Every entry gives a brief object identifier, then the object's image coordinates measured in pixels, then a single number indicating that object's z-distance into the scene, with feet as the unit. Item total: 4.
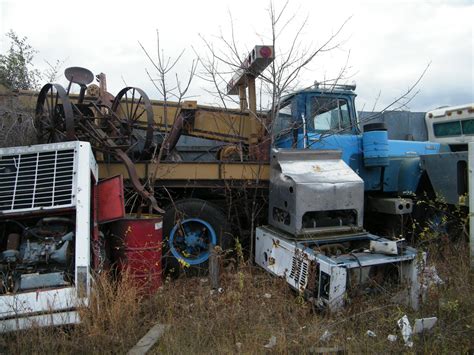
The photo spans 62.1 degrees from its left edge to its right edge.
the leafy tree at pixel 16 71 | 24.95
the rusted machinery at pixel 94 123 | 13.67
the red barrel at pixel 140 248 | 12.71
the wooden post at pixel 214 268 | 12.73
